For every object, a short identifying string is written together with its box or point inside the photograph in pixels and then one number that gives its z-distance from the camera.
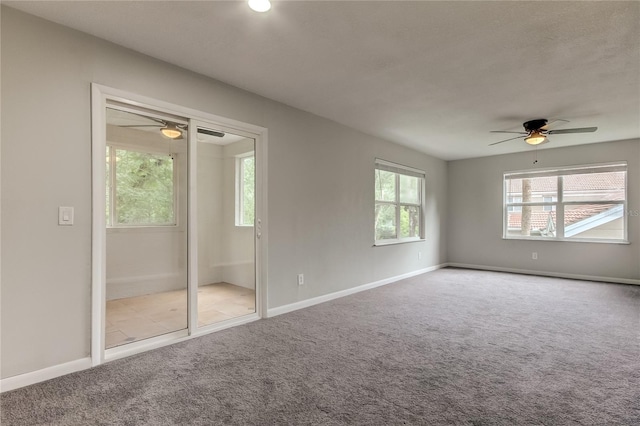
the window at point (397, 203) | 5.52
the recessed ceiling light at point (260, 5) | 2.00
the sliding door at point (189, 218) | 2.42
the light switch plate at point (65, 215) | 2.27
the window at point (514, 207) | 6.60
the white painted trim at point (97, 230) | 2.40
